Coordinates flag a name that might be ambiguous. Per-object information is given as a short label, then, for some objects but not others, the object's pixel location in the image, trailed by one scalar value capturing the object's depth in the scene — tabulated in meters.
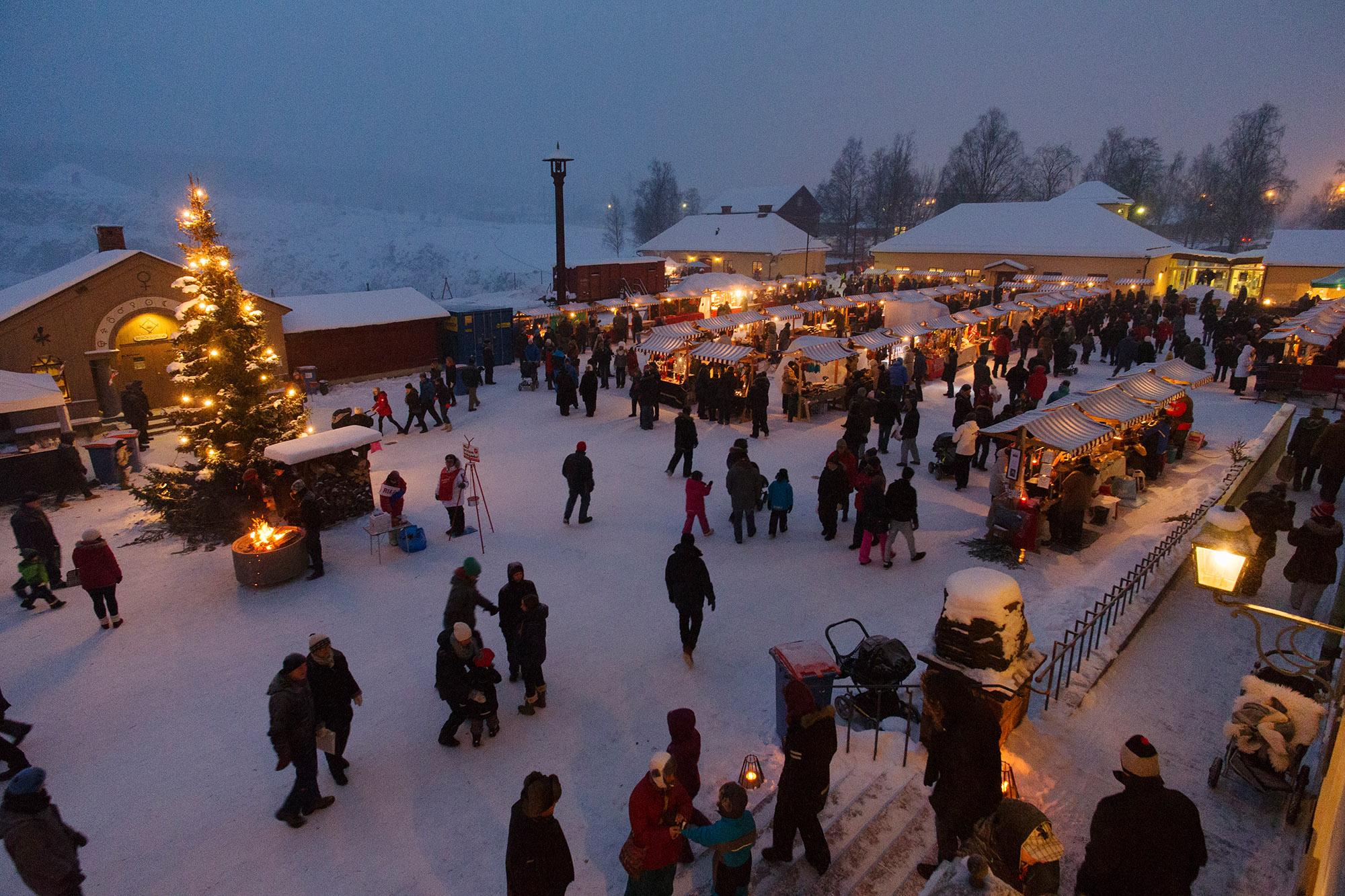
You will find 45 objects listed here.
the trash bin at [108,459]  12.38
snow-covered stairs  4.30
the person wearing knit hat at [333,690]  5.10
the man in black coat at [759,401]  14.53
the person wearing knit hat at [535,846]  3.45
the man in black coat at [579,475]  10.02
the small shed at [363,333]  19.72
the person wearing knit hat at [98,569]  7.31
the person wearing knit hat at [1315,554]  6.58
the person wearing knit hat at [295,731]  4.74
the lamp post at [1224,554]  4.33
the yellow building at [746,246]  49.44
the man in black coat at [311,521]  8.82
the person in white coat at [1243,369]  18.05
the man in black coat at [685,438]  11.95
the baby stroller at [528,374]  19.61
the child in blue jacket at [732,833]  3.59
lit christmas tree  10.50
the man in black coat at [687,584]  6.61
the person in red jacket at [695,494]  9.28
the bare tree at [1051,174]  78.62
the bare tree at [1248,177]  67.81
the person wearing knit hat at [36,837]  3.78
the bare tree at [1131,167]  75.55
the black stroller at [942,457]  12.18
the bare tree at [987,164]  72.25
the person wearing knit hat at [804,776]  3.90
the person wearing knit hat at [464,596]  6.21
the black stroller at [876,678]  5.64
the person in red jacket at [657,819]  3.63
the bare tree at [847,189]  80.81
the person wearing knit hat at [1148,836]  3.28
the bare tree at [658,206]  87.00
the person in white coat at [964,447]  11.38
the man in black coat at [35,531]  8.12
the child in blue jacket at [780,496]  9.64
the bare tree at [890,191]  77.00
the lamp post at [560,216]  30.53
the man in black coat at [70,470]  11.73
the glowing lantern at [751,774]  4.98
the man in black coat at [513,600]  6.10
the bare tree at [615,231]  87.62
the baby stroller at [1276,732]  4.46
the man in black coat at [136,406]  14.24
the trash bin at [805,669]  5.11
